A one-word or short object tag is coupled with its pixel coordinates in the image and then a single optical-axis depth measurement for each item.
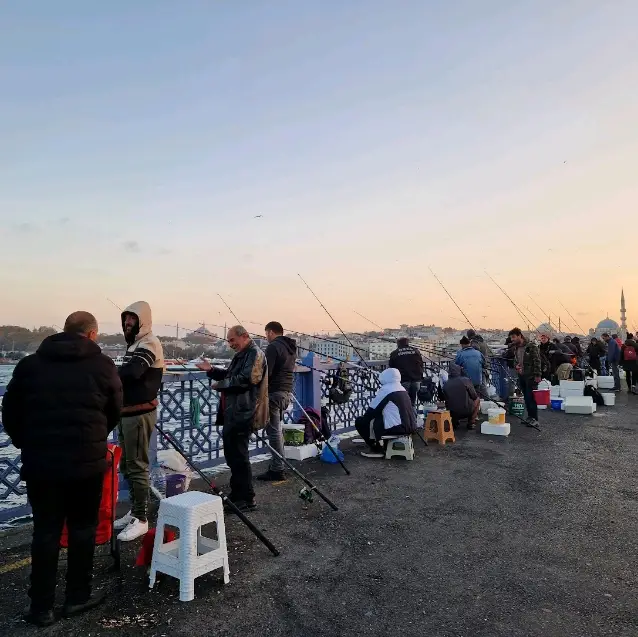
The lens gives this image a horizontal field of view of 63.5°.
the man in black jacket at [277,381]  6.41
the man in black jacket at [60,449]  3.17
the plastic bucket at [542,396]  13.50
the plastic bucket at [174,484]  5.47
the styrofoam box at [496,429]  9.59
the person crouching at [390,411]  7.57
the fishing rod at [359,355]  8.90
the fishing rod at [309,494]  5.25
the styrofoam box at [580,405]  12.43
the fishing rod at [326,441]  6.80
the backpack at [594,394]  13.99
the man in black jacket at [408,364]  9.88
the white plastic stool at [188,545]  3.51
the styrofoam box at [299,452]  7.63
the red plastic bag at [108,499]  3.99
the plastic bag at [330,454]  7.45
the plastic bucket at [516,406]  11.65
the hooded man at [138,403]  4.38
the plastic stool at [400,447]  7.70
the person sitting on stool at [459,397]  10.11
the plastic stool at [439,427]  8.98
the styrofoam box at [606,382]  17.30
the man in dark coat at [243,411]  5.31
